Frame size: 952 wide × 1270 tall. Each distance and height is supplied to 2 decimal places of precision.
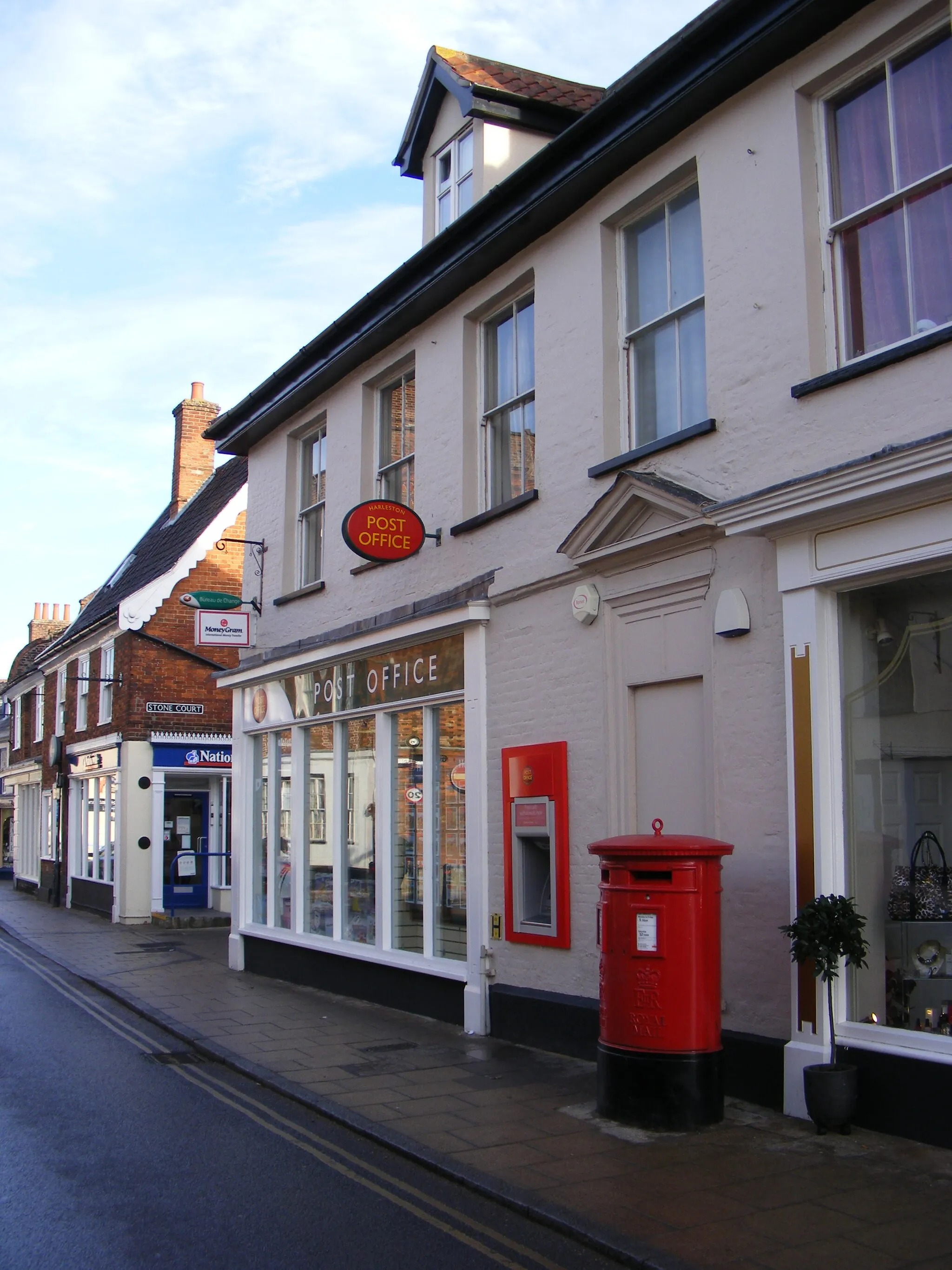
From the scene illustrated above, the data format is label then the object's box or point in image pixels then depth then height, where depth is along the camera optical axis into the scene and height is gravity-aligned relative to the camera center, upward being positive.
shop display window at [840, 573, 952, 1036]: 6.86 -0.14
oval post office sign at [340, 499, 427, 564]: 11.38 +2.31
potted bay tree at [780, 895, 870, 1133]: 6.41 -1.03
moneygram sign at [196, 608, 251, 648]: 15.16 +1.87
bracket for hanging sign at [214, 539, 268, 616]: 15.62 +2.92
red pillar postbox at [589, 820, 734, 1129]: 6.75 -1.23
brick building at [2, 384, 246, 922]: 22.70 +0.88
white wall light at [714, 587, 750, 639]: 7.67 +0.98
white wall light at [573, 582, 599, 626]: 9.20 +1.27
